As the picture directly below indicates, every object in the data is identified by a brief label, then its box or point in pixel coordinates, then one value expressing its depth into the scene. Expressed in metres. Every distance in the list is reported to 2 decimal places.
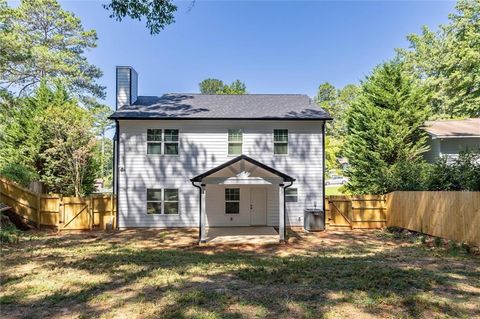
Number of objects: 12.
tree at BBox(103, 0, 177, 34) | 7.82
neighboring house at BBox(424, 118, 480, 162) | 18.17
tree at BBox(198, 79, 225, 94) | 53.68
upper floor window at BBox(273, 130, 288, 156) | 15.73
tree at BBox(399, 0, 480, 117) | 16.75
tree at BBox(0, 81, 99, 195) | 18.42
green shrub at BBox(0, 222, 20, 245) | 10.49
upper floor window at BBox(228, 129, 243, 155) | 15.59
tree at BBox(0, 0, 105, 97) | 24.70
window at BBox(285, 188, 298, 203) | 15.52
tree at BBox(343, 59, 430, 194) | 17.20
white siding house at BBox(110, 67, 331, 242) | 15.14
